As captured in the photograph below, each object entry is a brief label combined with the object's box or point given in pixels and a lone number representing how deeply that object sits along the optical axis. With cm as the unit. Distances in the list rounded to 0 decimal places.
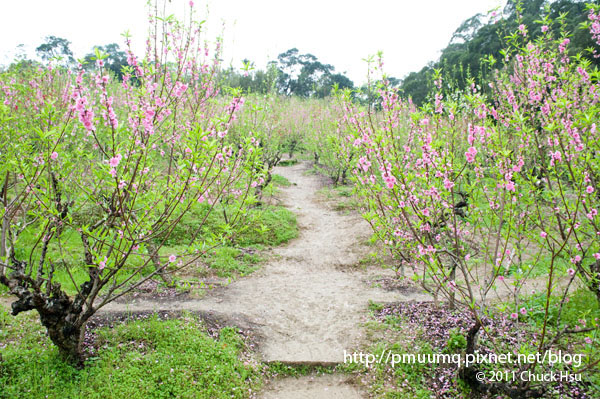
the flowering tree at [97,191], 297
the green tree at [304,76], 4078
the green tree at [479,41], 1339
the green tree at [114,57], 3016
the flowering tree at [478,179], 319
